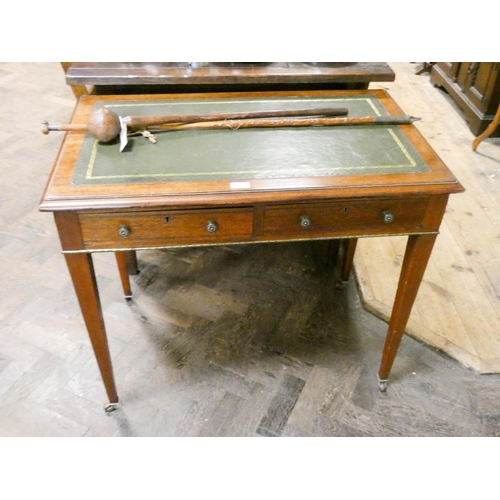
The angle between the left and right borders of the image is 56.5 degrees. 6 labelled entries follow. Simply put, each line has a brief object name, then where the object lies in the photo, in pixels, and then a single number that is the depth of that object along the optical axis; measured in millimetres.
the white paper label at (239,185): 1069
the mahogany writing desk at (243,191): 1055
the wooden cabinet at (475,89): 2871
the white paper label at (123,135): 1175
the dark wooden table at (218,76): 1461
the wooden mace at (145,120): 1166
